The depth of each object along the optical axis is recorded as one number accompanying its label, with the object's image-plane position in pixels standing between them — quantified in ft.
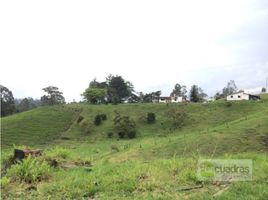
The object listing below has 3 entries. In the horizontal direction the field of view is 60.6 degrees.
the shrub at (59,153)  27.28
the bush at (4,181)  18.84
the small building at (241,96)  171.38
